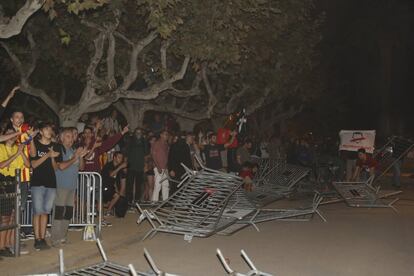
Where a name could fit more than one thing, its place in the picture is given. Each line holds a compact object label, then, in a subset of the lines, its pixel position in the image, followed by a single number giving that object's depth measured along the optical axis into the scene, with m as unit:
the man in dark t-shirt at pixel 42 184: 9.59
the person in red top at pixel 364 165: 18.09
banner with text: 23.12
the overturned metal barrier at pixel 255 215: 11.73
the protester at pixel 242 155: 17.40
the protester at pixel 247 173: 16.48
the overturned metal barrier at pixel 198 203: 10.66
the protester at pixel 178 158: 15.33
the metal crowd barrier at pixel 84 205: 10.69
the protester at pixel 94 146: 12.10
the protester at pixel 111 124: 17.80
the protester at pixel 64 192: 10.02
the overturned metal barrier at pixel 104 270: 5.89
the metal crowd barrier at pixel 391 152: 19.32
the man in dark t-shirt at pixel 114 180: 12.73
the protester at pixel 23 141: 9.22
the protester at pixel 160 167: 14.98
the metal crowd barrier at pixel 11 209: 8.78
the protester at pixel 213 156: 15.48
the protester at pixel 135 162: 14.30
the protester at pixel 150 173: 15.41
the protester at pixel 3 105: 9.44
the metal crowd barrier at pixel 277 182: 15.60
